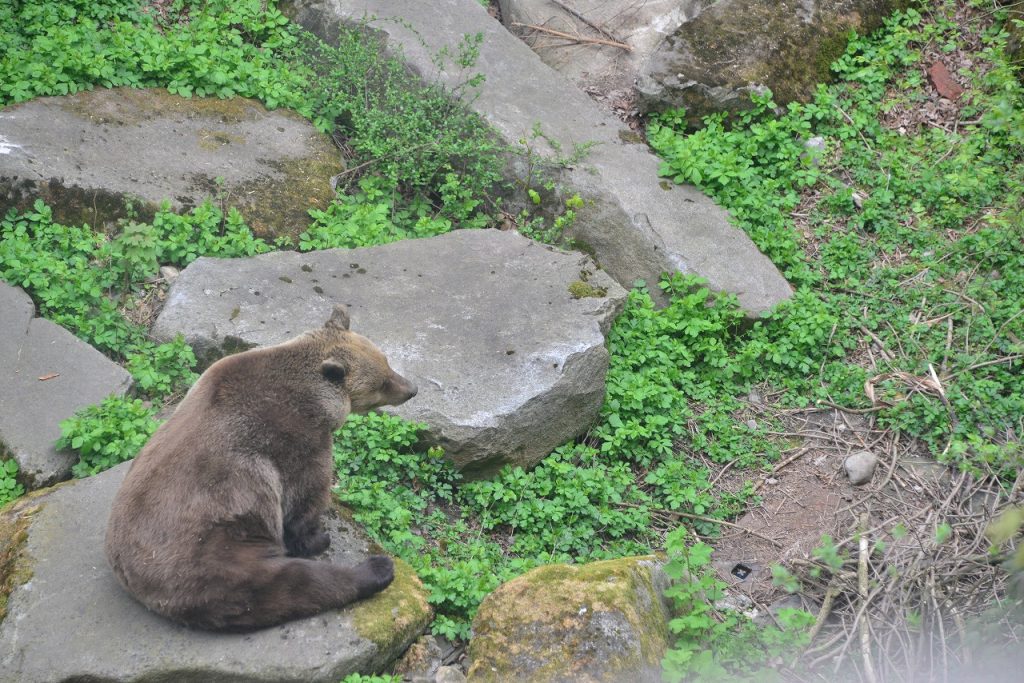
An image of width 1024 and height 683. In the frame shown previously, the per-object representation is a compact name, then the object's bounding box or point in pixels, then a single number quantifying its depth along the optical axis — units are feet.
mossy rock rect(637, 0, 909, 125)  61.93
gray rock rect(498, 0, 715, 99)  69.15
